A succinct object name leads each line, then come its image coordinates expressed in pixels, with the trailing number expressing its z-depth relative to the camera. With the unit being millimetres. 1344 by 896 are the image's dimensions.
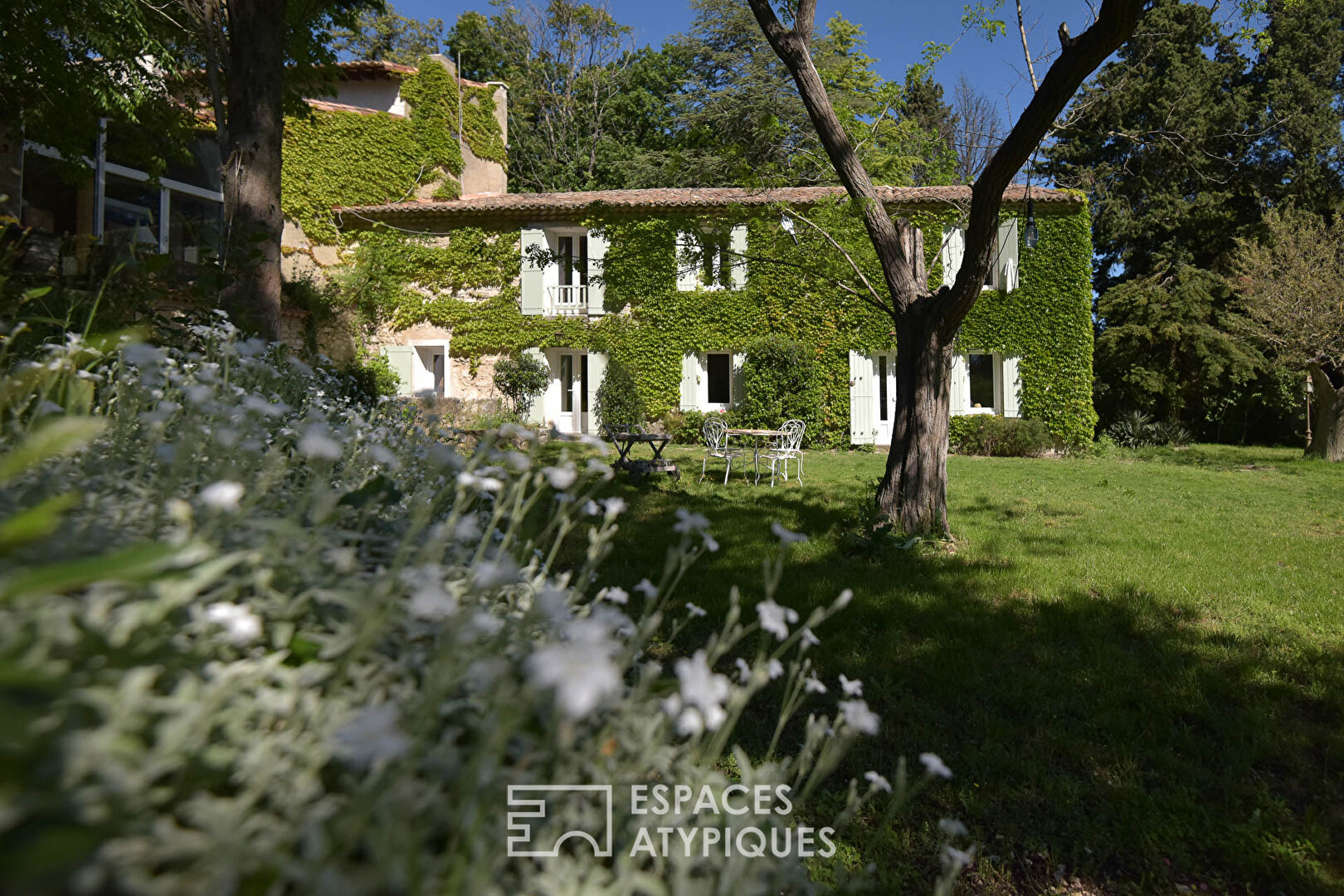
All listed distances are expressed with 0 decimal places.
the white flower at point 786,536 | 1170
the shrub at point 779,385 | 15742
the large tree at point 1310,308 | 13805
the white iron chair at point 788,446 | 8859
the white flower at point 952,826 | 1197
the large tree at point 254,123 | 4590
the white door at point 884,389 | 16188
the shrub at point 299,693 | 517
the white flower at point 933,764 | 1104
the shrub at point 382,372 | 15211
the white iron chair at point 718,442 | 9148
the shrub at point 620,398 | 16141
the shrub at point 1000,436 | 14633
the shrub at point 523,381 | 16219
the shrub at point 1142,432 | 17641
